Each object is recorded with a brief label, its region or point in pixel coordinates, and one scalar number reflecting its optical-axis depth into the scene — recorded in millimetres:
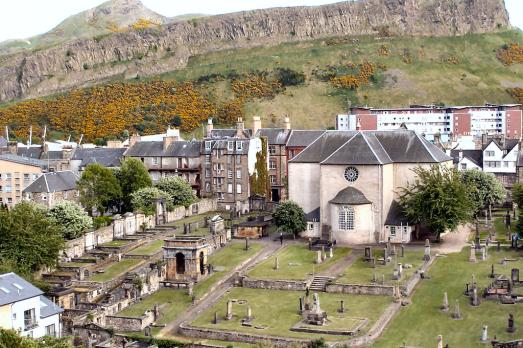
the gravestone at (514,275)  54312
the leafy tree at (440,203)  65688
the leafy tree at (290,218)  72062
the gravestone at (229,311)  52969
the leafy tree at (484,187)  77312
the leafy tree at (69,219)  71688
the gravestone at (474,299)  51719
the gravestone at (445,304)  51781
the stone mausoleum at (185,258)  61375
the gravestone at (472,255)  60875
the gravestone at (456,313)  50116
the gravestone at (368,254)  63200
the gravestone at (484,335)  46000
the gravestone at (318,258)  63456
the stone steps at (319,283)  57688
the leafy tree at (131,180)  87062
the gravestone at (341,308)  52438
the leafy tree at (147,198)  81438
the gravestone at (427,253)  62188
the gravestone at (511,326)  46875
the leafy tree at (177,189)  87625
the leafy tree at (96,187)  83312
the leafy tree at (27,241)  61469
